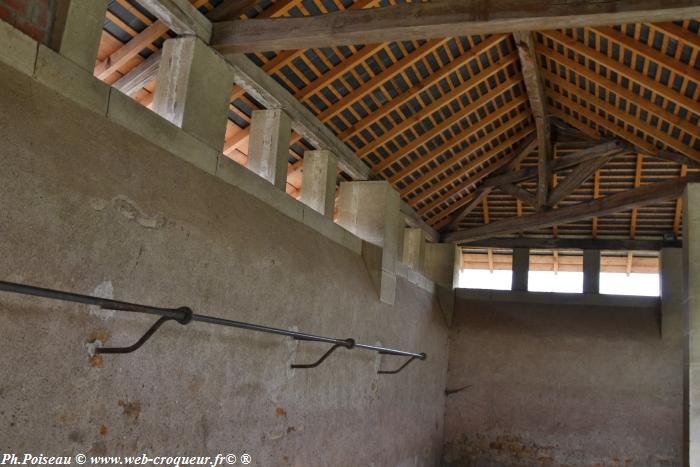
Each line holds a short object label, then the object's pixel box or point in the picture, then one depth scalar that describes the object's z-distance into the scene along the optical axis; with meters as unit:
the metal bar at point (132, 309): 2.91
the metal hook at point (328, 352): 5.93
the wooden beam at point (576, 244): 11.48
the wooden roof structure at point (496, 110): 5.98
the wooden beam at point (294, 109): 5.93
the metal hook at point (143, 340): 3.71
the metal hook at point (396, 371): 8.12
